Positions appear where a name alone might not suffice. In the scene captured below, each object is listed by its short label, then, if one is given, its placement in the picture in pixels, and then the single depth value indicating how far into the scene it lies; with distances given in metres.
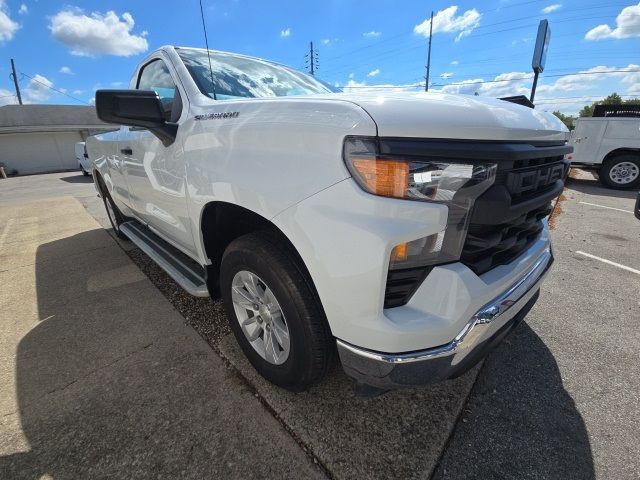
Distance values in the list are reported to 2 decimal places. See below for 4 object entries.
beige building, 26.23
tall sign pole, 8.00
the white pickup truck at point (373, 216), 1.19
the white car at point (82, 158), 18.08
